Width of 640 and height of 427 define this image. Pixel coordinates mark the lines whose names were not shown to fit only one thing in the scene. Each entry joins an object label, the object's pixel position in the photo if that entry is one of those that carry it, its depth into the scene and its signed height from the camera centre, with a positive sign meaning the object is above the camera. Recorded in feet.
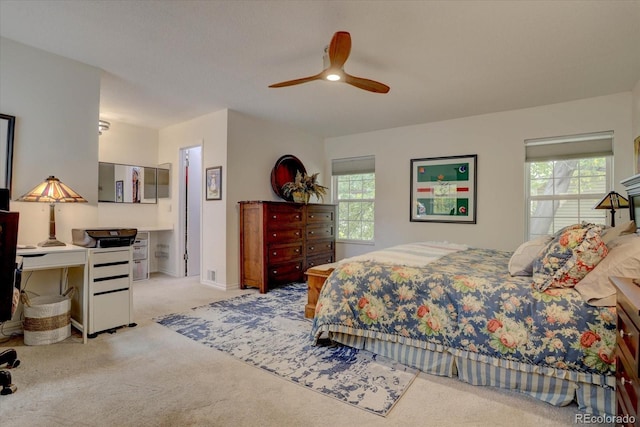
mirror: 15.67 +1.35
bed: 5.34 -2.04
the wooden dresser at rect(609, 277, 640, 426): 3.51 -1.67
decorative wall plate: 16.30 +2.12
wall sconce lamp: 14.43 +3.85
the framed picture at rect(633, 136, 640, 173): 10.71 +2.09
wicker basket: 8.07 -2.91
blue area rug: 6.28 -3.52
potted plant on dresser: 16.16 +1.17
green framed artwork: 14.90 +1.11
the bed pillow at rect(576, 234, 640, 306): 5.17 -0.99
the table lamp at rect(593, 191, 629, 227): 10.25 +0.33
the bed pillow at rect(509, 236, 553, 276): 6.68 -0.98
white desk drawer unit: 8.77 -2.30
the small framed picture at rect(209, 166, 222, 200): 14.37 +1.28
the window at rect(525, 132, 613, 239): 12.48 +1.36
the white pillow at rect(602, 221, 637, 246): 7.11 -0.41
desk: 7.54 -1.29
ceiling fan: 6.99 +3.56
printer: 8.92 -0.80
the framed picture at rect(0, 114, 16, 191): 8.34 +1.58
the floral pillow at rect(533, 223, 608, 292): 5.63 -0.84
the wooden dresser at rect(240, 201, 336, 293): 13.80 -1.46
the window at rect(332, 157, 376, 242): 18.21 +0.87
